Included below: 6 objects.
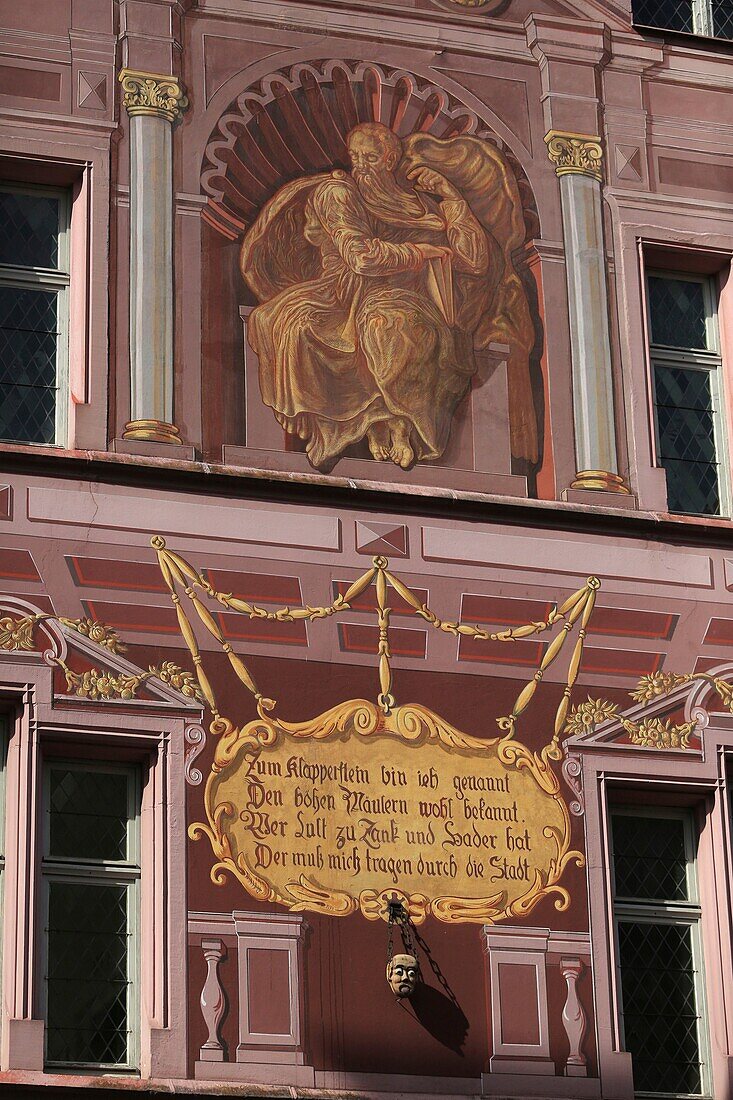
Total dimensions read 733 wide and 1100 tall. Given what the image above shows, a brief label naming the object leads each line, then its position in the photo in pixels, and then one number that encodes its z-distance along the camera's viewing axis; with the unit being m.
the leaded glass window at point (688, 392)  15.95
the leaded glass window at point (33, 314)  14.88
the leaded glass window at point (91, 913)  13.72
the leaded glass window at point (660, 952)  14.53
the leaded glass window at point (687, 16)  17.05
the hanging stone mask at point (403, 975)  13.91
